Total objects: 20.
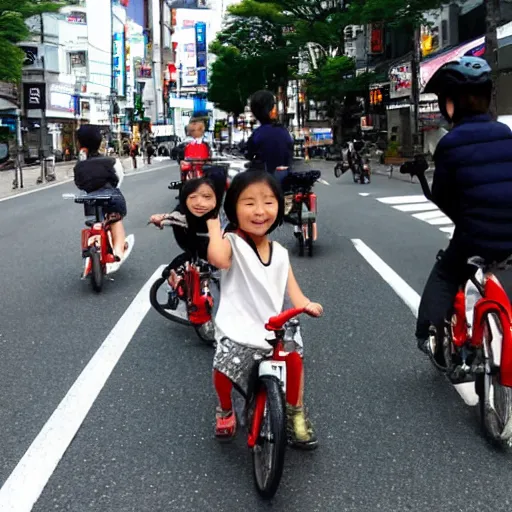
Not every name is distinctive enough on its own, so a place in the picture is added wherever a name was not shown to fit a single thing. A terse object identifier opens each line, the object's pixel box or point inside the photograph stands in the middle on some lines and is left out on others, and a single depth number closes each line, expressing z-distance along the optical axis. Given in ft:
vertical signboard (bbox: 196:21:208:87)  554.87
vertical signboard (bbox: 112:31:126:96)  279.28
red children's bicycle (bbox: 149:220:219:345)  18.03
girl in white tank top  11.08
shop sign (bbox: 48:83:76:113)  195.00
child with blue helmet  11.96
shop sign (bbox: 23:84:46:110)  133.24
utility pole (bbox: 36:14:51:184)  178.23
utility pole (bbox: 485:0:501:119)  64.49
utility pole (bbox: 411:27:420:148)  90.02
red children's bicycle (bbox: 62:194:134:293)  24.57
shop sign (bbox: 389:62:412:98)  108.27
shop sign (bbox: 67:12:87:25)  242.17
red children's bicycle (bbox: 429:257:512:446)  11.21
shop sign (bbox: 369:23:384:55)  135.13
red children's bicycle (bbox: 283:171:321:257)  31.83
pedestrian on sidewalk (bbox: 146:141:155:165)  176.90
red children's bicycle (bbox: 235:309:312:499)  9.78
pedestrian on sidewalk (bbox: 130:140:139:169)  148.18
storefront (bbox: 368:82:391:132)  128.67
